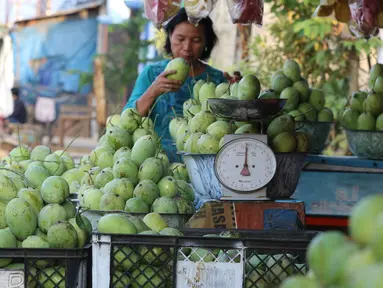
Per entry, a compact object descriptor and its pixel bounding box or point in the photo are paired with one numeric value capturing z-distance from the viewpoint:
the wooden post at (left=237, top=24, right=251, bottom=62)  18.26
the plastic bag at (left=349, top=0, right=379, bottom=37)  8.36
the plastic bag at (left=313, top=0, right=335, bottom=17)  9.28
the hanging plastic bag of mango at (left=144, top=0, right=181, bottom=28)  7.79
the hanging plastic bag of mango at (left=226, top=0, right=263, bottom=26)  8.11
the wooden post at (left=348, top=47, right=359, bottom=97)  15.47
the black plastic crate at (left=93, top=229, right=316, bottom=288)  4.10
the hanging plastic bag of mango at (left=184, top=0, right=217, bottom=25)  7.57
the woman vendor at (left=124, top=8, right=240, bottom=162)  8.29
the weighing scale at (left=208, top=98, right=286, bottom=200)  5.25
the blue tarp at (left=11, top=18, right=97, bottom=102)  31.50
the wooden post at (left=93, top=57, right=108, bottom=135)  27.66
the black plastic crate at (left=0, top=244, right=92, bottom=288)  4.19
